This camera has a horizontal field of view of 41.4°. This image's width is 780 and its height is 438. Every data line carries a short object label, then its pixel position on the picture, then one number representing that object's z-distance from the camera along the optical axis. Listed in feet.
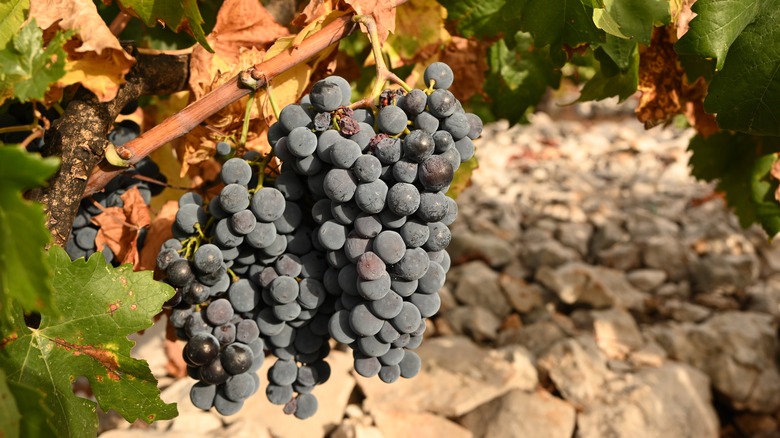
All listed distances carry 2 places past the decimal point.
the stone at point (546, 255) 4.80
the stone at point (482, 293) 4.28
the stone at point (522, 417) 3.02
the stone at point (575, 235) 5.25
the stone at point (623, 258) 4.96
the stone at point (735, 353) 3.61
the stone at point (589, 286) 4.25
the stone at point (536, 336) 3.77
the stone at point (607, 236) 5.32
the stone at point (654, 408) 3.13
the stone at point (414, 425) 3.01
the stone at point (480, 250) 4.84
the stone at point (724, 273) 4.61
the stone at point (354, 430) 2.91
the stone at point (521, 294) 4.29
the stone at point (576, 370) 3.28
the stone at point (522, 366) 3.34
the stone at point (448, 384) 3.15
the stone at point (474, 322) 3.96
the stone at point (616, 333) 3.80
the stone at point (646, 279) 4.65
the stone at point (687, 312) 4.26
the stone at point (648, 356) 3.67
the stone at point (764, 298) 4.33
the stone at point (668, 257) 4.85
